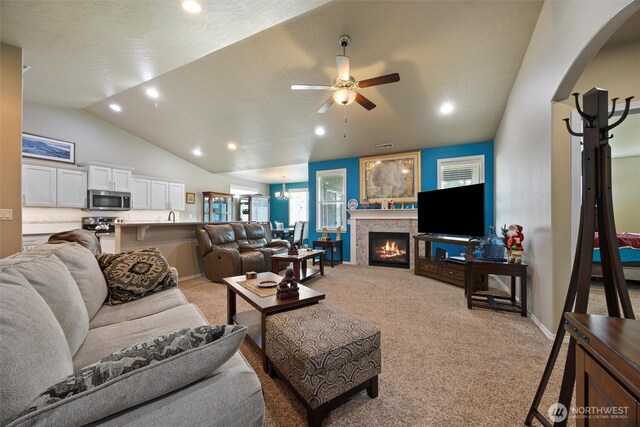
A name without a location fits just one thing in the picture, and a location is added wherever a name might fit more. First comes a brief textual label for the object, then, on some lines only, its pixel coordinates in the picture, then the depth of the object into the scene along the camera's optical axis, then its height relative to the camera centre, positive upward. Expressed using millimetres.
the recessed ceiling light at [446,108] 3874 +1664
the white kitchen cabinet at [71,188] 4715 +479
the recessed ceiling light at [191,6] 2129 +1807
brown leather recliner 3988 -666
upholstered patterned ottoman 1262 -779
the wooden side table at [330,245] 5575 -731
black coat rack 1106 -60
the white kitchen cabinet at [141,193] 5934 +477
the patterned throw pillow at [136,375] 551 -416
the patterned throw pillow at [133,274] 1909 -497
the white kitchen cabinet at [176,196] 6719 +468
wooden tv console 3562 -844
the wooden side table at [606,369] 605 -431
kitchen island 3410 -415
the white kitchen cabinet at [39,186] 4340 +491
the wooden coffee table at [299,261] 3867 -766
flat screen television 3512 +28
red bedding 3807 -423
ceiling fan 2572 +1407
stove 4938 -231
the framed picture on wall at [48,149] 4512 +1230
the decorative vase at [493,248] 2993 -431
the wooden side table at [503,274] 2646 -795
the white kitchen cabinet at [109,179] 5136 +749
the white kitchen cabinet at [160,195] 6309 +472
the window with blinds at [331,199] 6125 +350
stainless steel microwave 5102 +268
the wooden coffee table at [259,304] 1717 -662
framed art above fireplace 5277 +781
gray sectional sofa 575 -450
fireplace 5200 -786
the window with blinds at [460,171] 4781 +826
